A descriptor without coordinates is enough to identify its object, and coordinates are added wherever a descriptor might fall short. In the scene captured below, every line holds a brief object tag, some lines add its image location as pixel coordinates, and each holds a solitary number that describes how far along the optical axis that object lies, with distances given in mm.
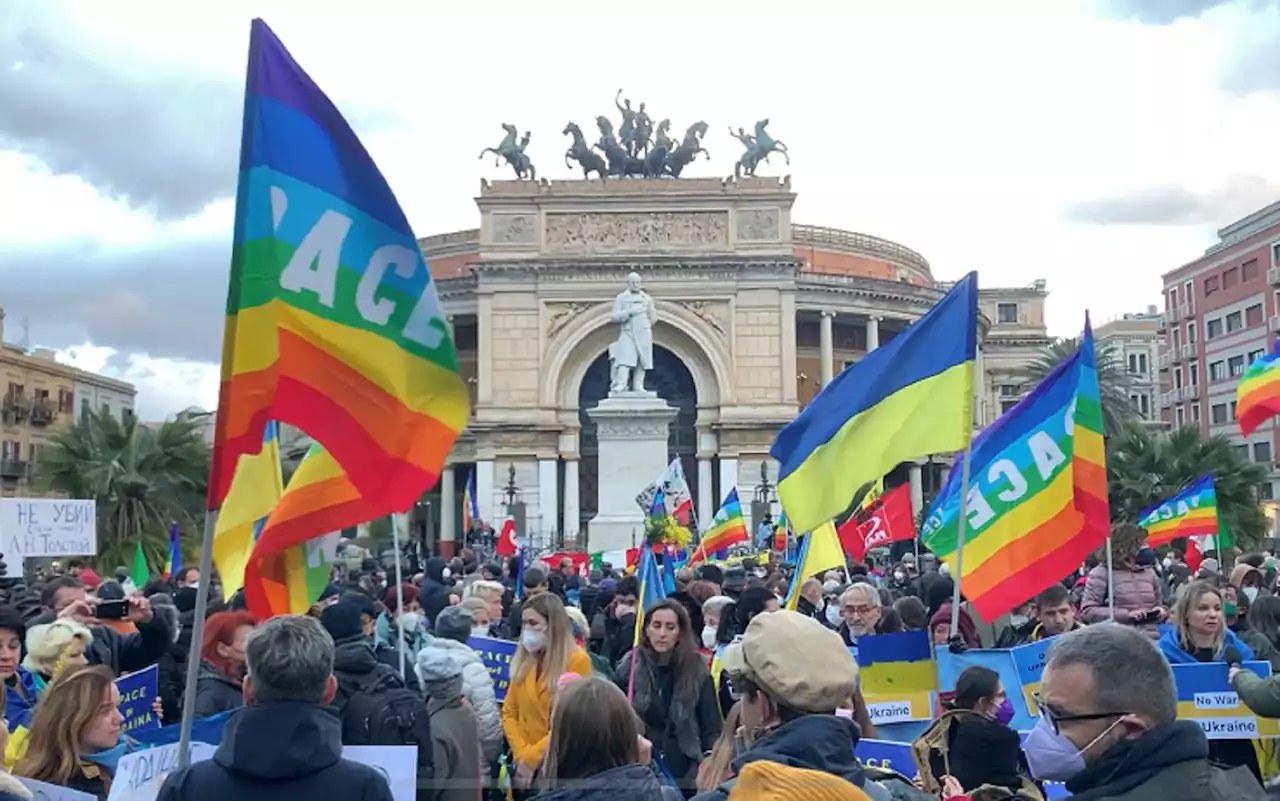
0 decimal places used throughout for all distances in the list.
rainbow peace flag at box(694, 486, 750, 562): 19500
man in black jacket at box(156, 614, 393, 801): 3441
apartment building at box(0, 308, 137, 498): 59438
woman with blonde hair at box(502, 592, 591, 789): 6199
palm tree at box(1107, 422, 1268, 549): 31938
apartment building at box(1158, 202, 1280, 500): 56750
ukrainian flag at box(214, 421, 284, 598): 6320
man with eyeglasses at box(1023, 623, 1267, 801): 2836
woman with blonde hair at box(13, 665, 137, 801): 4445
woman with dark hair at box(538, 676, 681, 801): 3840
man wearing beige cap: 3156
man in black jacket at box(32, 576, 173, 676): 7055
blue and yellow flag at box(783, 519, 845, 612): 10766
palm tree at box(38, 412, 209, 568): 27516
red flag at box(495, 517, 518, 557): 24672
